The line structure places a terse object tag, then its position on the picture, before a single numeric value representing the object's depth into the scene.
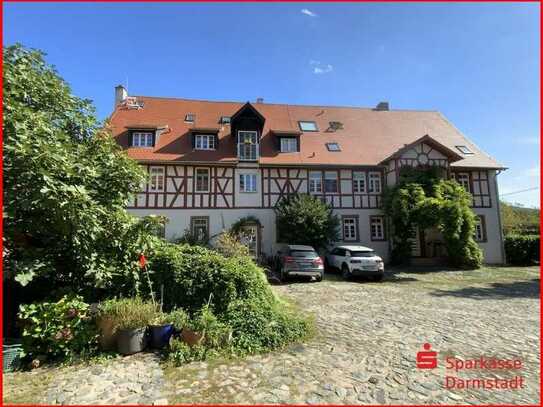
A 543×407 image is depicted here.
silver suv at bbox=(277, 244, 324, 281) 13.42
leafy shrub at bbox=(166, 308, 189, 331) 6.08
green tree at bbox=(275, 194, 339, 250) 17.56
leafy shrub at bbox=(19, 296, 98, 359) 5.48
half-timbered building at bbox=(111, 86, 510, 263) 18.94
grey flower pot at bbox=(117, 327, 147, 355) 5.66
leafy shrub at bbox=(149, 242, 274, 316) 7.04
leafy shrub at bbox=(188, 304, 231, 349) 5.74
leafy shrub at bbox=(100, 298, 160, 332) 5.82
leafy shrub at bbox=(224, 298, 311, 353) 5.87
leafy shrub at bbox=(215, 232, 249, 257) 13.70
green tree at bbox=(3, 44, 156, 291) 4.97
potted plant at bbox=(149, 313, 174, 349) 5.89
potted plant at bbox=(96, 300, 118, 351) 5.79
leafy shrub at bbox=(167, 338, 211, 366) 5.28
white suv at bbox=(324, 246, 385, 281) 14.39
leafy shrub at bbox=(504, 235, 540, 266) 20.75
